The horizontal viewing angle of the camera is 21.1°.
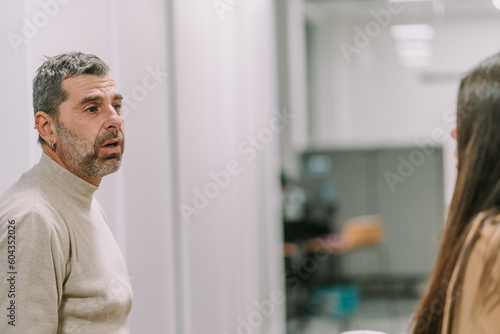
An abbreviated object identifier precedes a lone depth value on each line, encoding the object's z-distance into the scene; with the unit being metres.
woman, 2.24
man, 2.28
